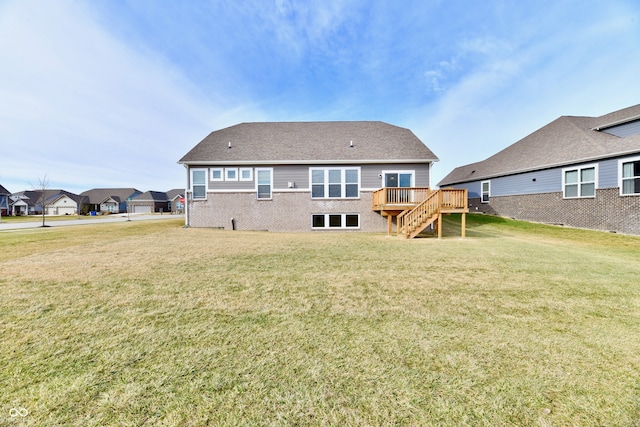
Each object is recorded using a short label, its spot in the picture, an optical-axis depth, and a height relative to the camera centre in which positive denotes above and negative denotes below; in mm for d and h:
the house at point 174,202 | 61859 +2355
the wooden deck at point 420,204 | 11789 +175
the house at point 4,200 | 42500 +2380
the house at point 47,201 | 55500 +2347
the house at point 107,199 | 61625 +3516
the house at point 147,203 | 61719 +2165
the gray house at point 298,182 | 15258 +1744
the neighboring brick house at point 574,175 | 12812 +2028
